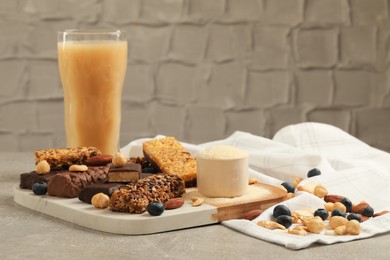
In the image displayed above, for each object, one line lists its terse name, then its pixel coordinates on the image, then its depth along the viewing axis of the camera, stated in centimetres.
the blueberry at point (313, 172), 119
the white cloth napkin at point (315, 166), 98
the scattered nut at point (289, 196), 110
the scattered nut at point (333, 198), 108
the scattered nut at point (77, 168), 109
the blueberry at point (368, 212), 104
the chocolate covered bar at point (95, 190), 104
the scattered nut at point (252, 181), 113
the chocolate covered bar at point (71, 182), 107
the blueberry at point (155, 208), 99
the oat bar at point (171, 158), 111
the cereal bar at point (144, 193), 101
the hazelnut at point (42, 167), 111
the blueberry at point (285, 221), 100
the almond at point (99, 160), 113
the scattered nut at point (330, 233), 98
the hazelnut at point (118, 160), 106
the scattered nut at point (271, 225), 99
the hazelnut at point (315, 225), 98
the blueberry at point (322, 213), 102
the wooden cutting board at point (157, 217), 99
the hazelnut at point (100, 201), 102
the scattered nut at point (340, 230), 97
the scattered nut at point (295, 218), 102
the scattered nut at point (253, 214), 102
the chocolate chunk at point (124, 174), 106
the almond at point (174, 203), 101
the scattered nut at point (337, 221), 99
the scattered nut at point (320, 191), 111
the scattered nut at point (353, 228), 97
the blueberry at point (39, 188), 109
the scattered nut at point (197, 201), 102
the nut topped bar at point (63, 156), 113
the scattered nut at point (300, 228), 98
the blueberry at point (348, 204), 106
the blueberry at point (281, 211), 102
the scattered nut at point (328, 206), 106
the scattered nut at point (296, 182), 118
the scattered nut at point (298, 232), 97
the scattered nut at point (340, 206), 105
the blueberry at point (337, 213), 102
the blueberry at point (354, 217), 101
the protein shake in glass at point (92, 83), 124
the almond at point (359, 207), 105
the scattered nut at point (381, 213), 104
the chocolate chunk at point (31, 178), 110
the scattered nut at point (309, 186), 112
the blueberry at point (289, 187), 113
